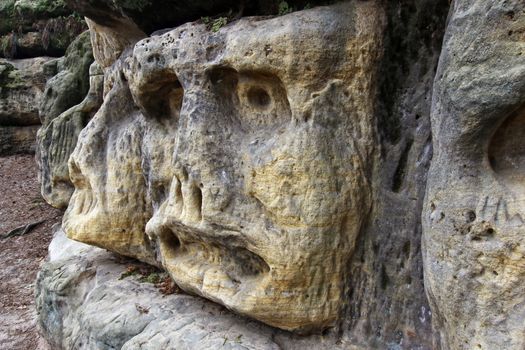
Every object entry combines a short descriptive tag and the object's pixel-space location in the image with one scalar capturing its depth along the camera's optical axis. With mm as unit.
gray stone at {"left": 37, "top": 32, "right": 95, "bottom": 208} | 8484
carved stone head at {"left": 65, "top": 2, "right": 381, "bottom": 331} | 3373
